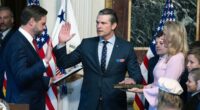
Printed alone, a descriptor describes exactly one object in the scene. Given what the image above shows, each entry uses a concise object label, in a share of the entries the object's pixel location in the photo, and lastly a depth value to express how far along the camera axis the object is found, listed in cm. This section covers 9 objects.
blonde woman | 643
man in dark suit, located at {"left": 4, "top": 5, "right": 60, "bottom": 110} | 602
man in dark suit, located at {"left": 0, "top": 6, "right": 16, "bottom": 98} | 833
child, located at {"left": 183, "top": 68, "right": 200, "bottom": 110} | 565
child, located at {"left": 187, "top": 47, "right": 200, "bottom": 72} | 616
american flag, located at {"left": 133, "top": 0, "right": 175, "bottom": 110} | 794
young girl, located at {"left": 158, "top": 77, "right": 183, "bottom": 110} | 533
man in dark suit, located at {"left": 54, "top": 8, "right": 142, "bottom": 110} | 678
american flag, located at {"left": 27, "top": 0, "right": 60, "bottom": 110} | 816
